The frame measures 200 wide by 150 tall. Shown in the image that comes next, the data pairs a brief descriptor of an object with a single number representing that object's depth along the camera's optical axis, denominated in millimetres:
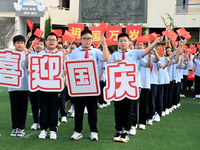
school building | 27078
